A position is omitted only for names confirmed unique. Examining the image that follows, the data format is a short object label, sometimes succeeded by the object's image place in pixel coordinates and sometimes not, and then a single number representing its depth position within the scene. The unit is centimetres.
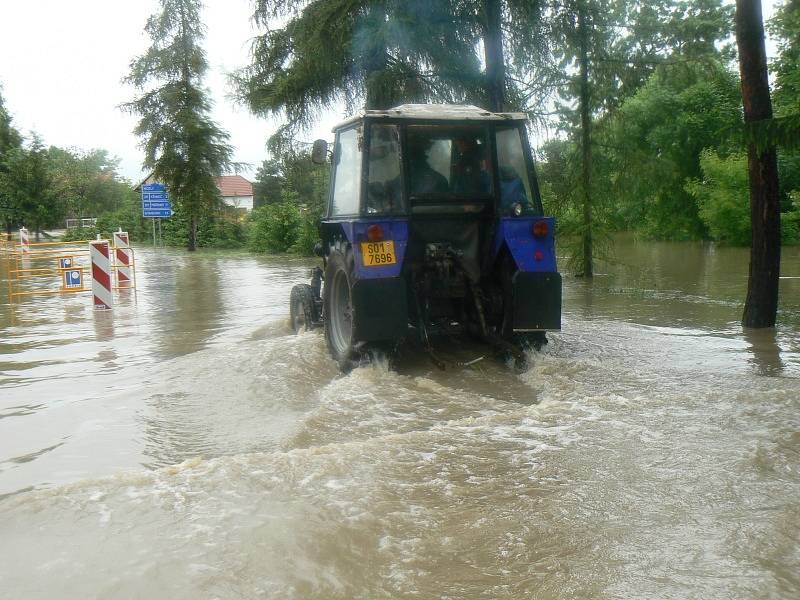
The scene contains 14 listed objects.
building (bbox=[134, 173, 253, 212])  8650
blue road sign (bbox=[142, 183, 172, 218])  4241
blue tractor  713
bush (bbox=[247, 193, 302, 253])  3403
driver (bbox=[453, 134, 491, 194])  768
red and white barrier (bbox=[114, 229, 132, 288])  1758
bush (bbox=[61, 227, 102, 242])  4941
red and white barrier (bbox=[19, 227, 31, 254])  3101
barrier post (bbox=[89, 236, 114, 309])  1355
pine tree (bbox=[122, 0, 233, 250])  3722
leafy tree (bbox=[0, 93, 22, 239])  5081
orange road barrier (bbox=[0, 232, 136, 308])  1369
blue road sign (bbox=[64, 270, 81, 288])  1777
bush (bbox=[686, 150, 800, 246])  2388
